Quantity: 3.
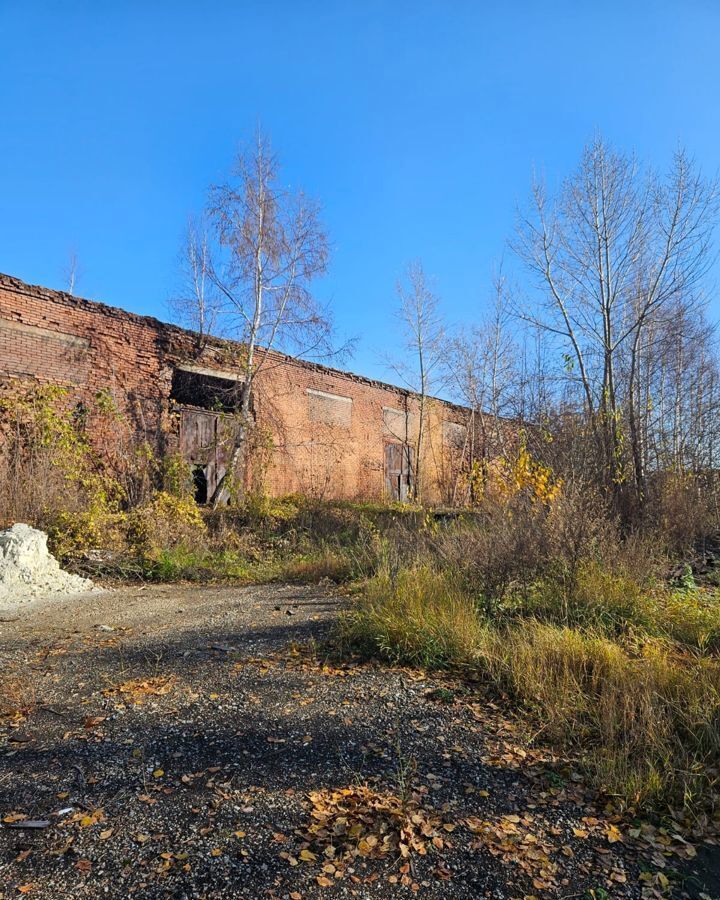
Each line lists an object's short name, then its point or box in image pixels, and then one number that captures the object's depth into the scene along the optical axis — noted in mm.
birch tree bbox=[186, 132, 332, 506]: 13508
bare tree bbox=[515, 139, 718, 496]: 8656
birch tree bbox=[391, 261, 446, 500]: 19906
